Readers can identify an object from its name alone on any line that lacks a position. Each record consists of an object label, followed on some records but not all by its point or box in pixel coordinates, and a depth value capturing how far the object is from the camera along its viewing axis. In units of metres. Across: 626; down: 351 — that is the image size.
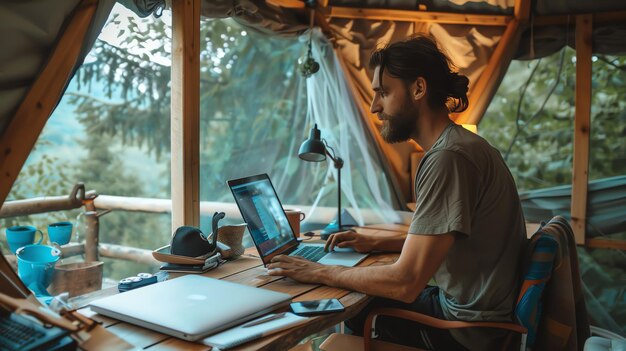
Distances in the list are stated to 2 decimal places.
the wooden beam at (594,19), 3.16
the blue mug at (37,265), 1.84
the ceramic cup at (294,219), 2.30
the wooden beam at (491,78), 3.36
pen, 1.22
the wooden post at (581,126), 3.23
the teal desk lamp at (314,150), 2.29
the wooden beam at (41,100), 1.52
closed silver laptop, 1.17
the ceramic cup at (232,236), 1.99
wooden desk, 1.13
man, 1.46
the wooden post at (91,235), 3.31
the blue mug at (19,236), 2.06
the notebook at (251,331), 1.12
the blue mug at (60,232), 2.33
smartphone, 1.33
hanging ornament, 3.16
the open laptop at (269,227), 1.80
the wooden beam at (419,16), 3.32
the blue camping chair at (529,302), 1.50
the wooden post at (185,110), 2.19
